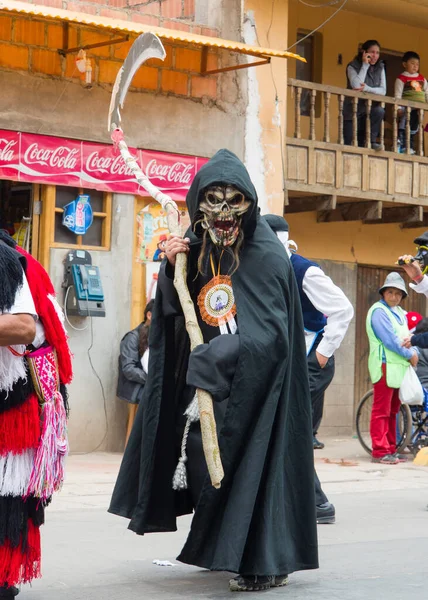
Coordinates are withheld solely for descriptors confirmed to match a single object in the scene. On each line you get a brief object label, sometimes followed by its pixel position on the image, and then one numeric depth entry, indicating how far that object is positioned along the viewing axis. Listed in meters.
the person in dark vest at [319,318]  8.30
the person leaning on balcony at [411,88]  17.38
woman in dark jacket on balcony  16.50
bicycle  13.57
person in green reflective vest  13.34
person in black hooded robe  5.81
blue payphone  13.27
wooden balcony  15.68
